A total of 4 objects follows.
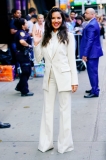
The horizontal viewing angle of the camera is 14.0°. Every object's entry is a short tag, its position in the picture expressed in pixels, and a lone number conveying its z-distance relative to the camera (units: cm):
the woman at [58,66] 541
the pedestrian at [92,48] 876
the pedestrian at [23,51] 920
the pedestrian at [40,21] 1231
